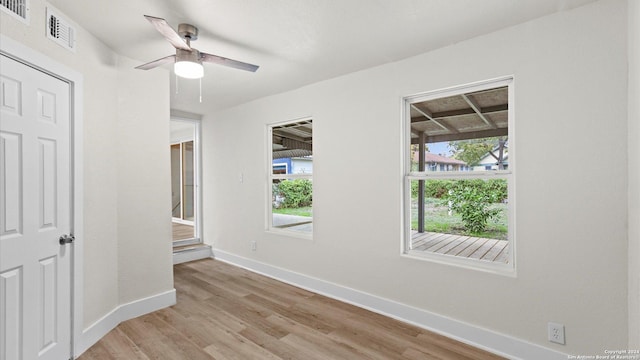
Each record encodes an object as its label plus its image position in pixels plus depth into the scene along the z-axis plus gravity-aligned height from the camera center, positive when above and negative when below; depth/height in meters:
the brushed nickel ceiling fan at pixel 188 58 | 2.14 +0.91
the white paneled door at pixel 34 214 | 1.72 -0.21
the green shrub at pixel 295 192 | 3.76 -0.17
